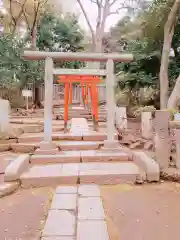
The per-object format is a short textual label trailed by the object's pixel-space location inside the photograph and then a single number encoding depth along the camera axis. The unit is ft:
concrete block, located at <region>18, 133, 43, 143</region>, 16.22
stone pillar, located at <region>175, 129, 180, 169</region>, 10.74
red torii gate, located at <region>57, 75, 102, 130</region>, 16.93
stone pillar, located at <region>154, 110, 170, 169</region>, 10.76
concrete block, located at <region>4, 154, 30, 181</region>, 9.66
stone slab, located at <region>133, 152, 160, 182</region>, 10.07
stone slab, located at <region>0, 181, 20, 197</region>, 8.76
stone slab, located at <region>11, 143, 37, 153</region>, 14.98
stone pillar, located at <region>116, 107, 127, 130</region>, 19.97
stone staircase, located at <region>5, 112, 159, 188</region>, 9.90
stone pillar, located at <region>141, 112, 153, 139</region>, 18.22
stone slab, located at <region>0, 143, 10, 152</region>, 15.61
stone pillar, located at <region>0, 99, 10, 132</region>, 16.07
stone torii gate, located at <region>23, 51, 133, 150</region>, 13.33
